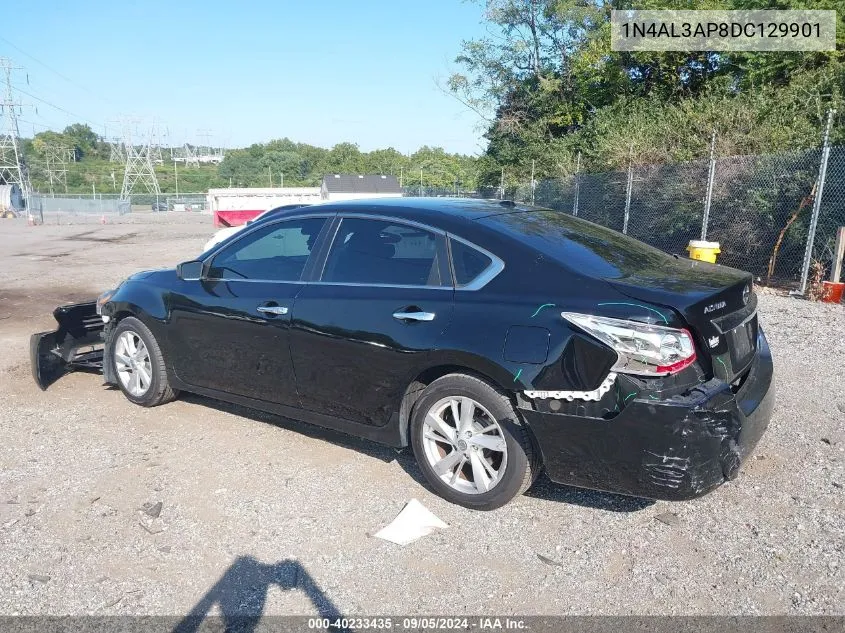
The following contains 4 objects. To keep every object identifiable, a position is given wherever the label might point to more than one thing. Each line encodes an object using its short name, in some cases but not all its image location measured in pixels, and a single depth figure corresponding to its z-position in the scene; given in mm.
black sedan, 3227
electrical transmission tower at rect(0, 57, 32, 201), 66312
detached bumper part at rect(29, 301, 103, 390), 6035
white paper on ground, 3576
